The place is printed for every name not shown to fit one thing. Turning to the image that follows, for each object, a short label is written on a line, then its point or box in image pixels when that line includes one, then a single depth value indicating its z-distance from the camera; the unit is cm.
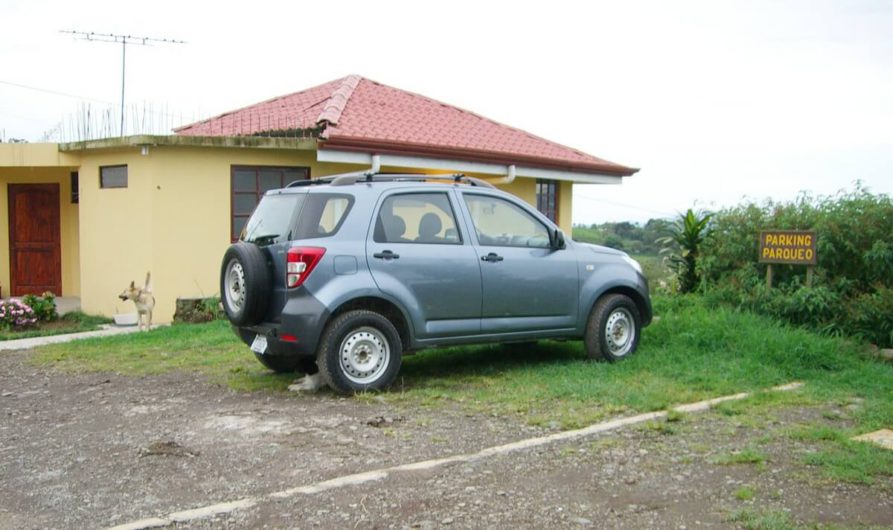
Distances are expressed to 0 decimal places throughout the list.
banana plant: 1261
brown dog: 1142
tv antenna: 1783
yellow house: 1234
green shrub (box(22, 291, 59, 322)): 1276
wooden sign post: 953
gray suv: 695
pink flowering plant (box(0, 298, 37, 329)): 1211
